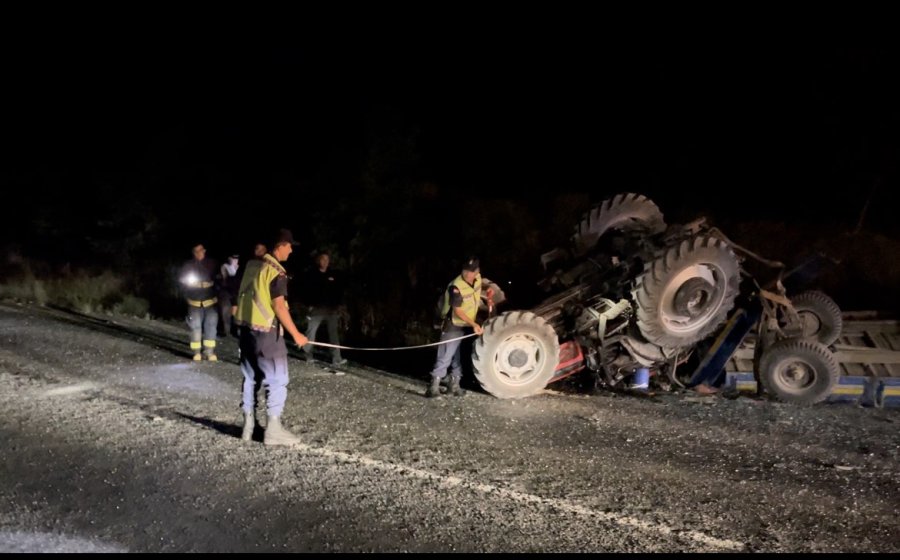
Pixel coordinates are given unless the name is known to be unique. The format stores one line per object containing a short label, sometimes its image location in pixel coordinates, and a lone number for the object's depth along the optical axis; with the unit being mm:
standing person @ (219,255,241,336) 11070
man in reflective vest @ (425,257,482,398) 8125
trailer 8422
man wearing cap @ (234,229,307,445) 6059
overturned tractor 8102
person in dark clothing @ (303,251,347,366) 9609
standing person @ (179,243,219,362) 9266
